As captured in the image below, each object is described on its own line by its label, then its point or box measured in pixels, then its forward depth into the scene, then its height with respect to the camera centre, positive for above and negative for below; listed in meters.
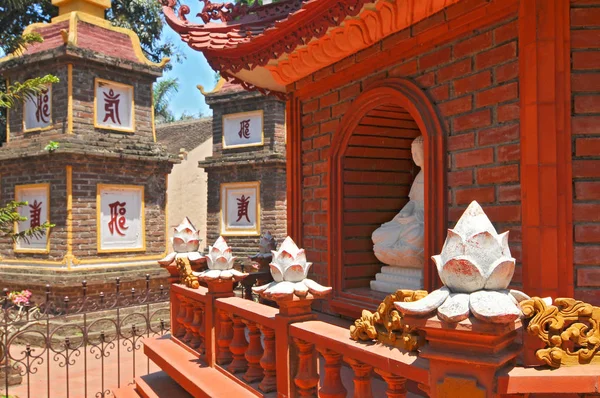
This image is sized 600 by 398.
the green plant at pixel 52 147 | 11.48 +1.29
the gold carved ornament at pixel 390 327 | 2.39 -0.62
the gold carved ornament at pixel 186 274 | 5.15 -0.73
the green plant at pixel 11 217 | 6.95 -0.16
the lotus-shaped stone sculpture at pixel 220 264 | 4.52 -0.54
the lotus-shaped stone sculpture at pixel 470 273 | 1.90 -0.27
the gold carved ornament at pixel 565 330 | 2.04 -0.52
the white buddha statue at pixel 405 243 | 4.25 -0.36
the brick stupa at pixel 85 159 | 11.81 +1.09
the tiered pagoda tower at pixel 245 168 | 15.88 +1.09
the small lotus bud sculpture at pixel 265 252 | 6.75 -0.68
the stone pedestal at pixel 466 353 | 1.87 -0.58
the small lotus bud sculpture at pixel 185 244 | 5.57 -0.44
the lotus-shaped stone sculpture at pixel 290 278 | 3.23 -0.49
